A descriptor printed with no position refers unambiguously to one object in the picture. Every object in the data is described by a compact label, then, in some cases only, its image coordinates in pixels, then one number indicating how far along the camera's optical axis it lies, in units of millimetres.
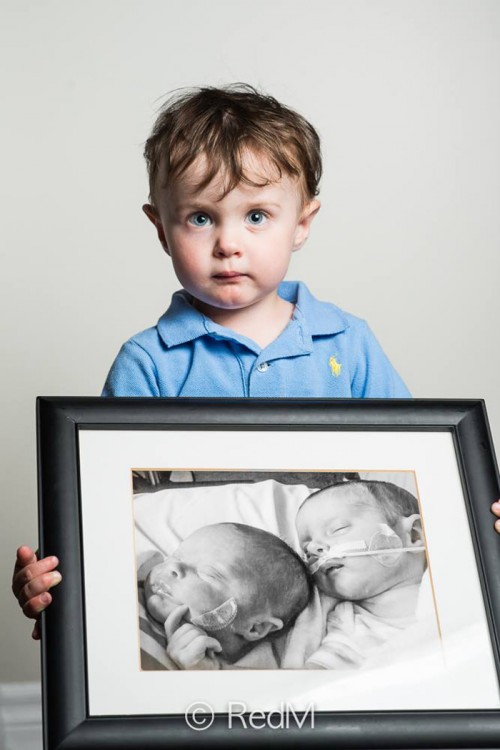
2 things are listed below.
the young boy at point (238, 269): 1246
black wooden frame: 952
